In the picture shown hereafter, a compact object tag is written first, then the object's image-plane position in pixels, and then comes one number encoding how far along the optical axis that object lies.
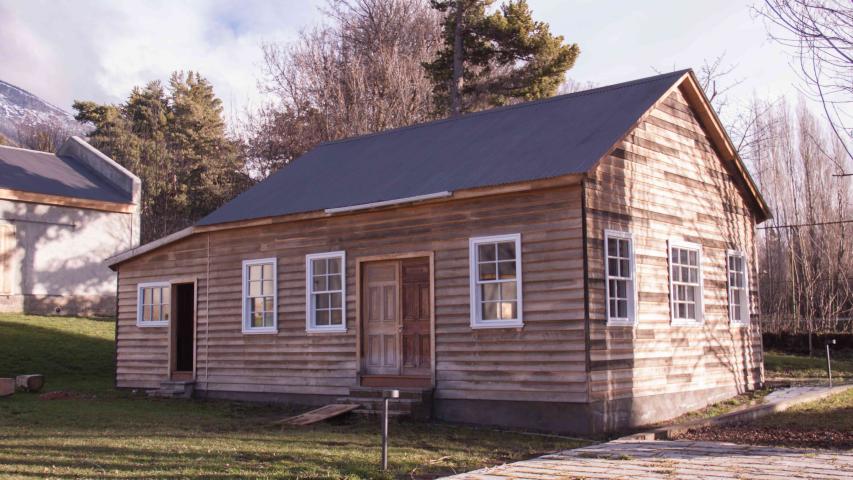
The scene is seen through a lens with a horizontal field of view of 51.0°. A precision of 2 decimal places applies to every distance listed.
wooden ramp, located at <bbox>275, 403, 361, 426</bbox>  14.35
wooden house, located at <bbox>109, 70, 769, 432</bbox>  13.76
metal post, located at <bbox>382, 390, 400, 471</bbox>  9.67
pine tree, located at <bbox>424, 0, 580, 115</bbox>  33.59
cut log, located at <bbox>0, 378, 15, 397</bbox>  18.58
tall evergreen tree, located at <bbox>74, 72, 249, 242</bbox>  47.41
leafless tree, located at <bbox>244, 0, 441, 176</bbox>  35.59
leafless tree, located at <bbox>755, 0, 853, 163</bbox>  11.82
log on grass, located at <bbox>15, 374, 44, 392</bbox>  19.52
